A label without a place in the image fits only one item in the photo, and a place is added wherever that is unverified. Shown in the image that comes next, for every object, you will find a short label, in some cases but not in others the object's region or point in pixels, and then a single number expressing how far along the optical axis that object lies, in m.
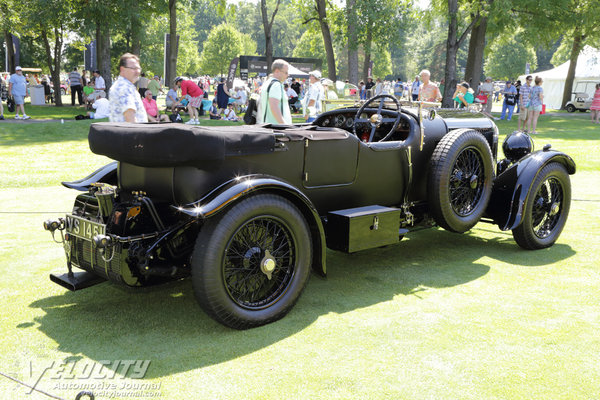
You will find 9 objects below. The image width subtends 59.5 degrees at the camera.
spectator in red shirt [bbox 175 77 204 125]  15.96
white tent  32.34
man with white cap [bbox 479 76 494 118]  22.09
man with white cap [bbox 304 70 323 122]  10.19
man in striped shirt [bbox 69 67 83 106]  24.05
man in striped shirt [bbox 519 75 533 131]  15.77
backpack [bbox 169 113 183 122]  13.33
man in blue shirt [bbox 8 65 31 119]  16.08
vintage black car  3.11
